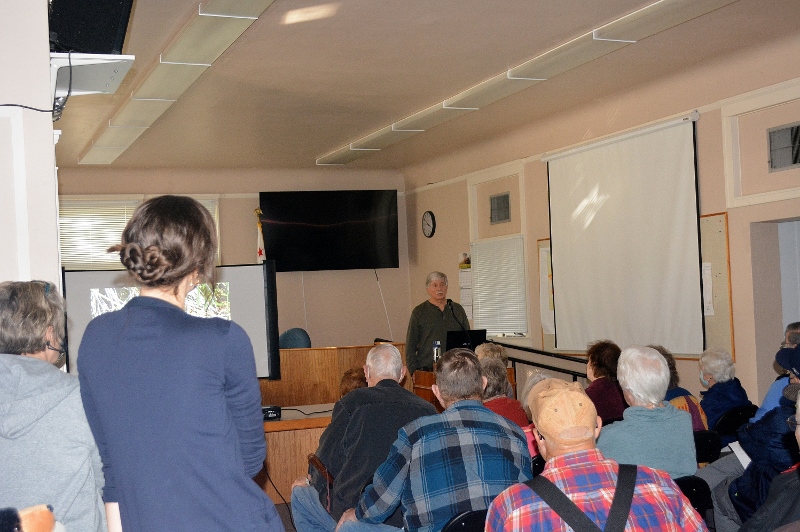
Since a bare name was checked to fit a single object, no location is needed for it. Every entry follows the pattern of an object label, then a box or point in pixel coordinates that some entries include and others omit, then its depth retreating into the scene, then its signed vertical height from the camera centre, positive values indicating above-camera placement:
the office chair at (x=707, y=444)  3.50 -0.83
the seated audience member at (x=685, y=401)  3.81 -0.72
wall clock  10.61 +0.58
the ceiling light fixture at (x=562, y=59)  4.76 +1.45
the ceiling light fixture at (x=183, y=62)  4.61 +1.49
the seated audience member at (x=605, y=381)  4.14 -0.66
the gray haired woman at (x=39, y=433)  1.74 -0.33
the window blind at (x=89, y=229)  10.00 +0.66
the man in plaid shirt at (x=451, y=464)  2.51 -0.64
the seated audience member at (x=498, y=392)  3.55 -0.60
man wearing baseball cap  1.78 -0.53
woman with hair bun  1.60 -0.23
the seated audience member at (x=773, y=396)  3.99 -0.73
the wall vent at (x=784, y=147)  5.61 +0.75
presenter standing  7.66 -0.52
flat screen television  10.34 +0.56
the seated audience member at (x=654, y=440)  2.99 -0.69
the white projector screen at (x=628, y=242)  6.52 +0.14
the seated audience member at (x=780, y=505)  2.23 -0.72
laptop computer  6.66 -0.62
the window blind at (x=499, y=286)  8.80 -0.26
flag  10.14 +0.31
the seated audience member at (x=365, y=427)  3.20 -0.65
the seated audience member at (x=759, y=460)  3.09 -0.83
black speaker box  2.65 +0.87
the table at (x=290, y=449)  5.25 -1.17
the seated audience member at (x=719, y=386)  4.54 -0.77
